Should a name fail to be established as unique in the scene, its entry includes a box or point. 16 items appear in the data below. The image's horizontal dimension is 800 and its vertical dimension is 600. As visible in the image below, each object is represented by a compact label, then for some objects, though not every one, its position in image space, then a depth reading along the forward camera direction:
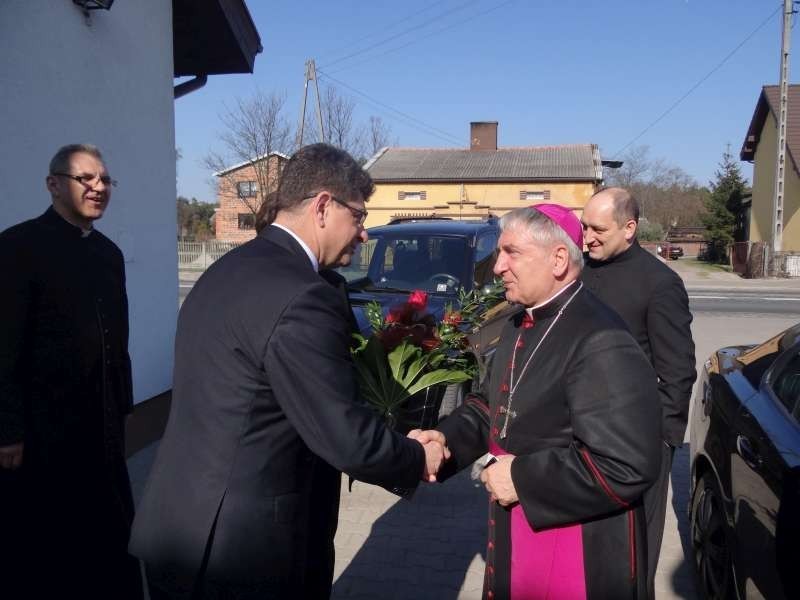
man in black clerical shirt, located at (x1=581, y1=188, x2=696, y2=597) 3.24
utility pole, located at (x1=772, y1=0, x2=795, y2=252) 24.50
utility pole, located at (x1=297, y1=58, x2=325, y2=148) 28.70
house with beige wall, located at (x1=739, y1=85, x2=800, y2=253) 31.00
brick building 31.66
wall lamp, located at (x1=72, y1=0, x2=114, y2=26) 5.71
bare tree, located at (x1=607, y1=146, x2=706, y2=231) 60.78
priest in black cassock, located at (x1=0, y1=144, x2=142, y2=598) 2.93
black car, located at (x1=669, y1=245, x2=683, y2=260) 41.09
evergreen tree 36.69
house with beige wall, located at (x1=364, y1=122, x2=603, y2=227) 38.41
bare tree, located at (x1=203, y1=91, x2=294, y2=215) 30.72
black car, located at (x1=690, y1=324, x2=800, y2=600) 2.47
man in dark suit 1.88
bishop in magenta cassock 1.95
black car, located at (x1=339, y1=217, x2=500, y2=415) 6.61
